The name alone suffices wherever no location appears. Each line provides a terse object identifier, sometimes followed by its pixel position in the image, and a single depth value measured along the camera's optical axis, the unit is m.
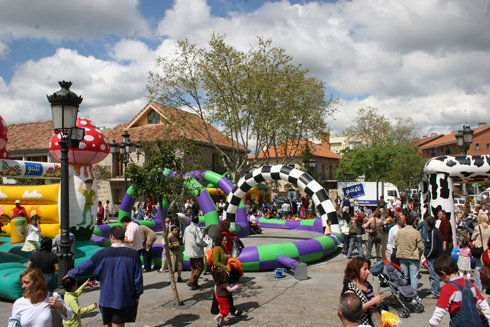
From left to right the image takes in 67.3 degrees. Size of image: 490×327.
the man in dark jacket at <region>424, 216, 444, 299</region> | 6.55
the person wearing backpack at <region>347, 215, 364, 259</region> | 9.68
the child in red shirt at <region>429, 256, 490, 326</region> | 3.29
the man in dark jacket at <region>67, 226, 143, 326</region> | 4.10
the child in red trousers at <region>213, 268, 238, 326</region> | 5.39
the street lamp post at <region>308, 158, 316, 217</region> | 18.67
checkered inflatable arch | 10.88
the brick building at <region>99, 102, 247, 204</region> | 28.22
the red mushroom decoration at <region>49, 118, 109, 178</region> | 10.19
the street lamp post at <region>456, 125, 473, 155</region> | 11.70
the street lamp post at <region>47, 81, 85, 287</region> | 5.21
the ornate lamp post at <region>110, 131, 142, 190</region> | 14.34
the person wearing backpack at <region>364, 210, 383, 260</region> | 9.25
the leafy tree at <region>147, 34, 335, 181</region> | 18.50
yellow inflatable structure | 10.17
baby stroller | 5.79
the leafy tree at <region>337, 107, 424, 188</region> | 31.45
